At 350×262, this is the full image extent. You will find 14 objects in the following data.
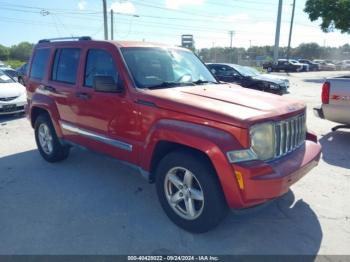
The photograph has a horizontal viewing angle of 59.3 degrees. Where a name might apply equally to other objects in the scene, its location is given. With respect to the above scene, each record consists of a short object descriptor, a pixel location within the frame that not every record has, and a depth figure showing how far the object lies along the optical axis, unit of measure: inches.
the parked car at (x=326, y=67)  1836.9
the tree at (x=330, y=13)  1090.1
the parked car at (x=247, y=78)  518.9
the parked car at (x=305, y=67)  1631.4
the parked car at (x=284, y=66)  1529.3
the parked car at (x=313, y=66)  1764.3
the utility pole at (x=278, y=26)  1251.4
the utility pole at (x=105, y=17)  949.2
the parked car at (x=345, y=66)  1951.3
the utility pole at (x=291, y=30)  1874.5
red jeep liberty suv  110.6
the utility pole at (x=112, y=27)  1152.2
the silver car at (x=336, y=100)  239.3
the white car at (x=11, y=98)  353.7
